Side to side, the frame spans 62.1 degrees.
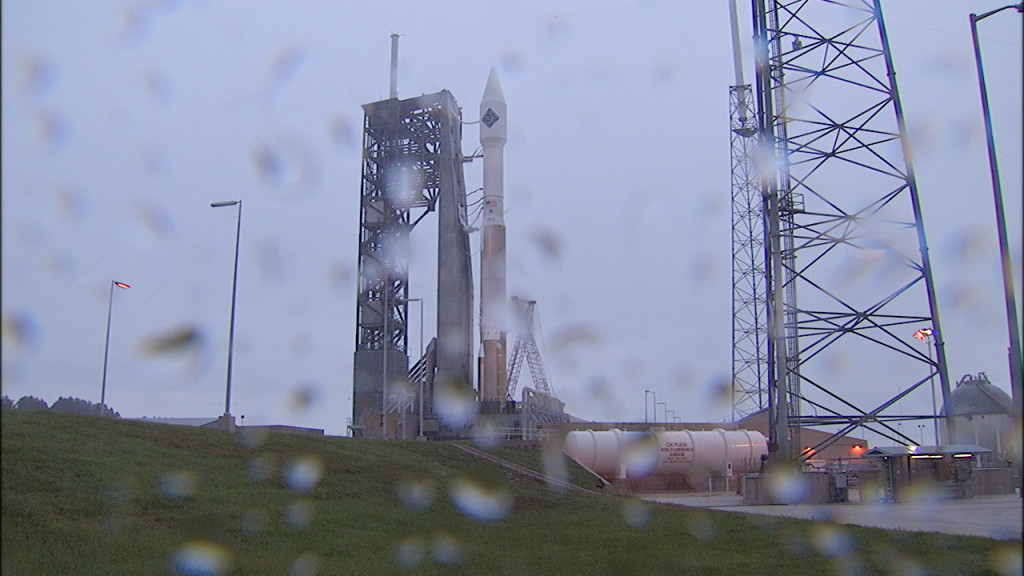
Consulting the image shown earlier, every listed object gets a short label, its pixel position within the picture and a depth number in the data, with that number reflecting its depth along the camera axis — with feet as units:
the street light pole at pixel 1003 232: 37.85
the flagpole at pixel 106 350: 126.81
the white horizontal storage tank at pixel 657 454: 156.04
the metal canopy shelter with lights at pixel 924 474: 95.55
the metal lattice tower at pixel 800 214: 94.63
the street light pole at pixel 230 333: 105.98
